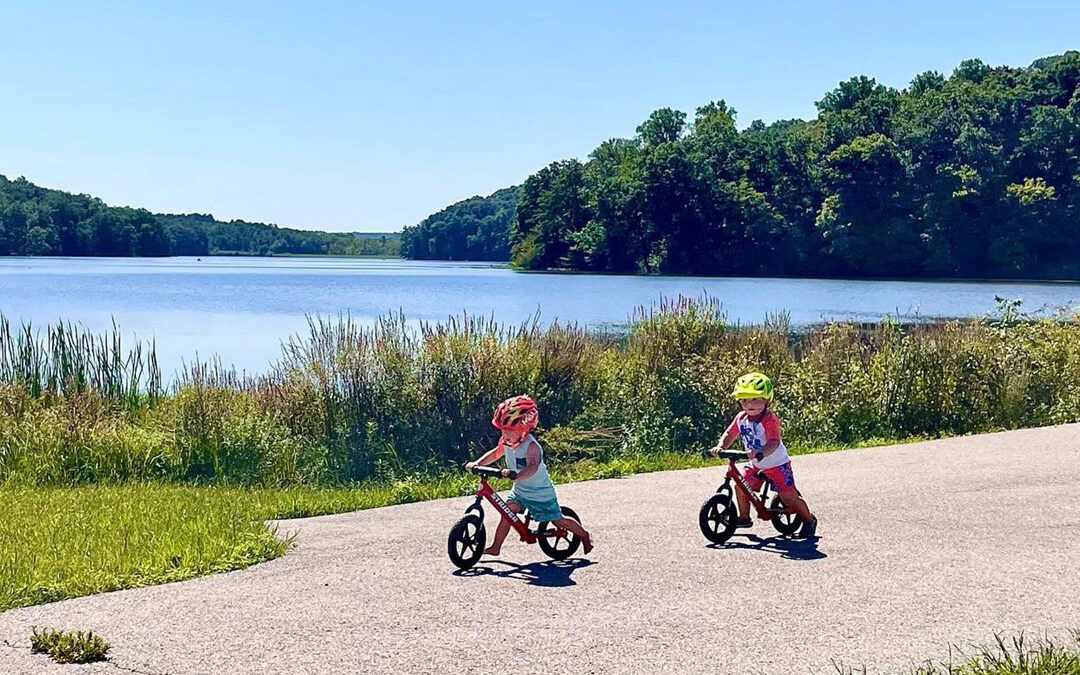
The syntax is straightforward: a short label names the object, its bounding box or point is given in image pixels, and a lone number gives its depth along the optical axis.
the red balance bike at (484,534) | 7.62
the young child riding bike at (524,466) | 7.66
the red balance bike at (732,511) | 8.36
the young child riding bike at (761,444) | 8.38
